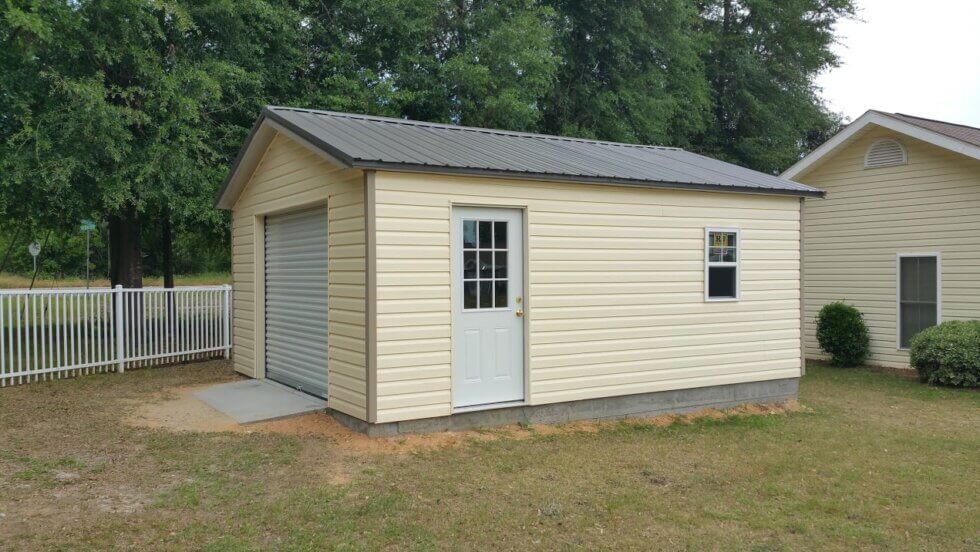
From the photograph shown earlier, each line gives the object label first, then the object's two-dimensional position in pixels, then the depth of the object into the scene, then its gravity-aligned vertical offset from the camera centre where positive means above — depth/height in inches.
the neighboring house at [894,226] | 460.4 +28.0
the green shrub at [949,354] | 415.2 -52.7
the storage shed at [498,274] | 263.0 -3.2
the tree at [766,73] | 931.3 +259.5
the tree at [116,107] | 457.7 +111.3
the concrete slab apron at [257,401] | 288.7 -58.9
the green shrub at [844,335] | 503.8 -49.8
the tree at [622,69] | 797.2 +233.6
